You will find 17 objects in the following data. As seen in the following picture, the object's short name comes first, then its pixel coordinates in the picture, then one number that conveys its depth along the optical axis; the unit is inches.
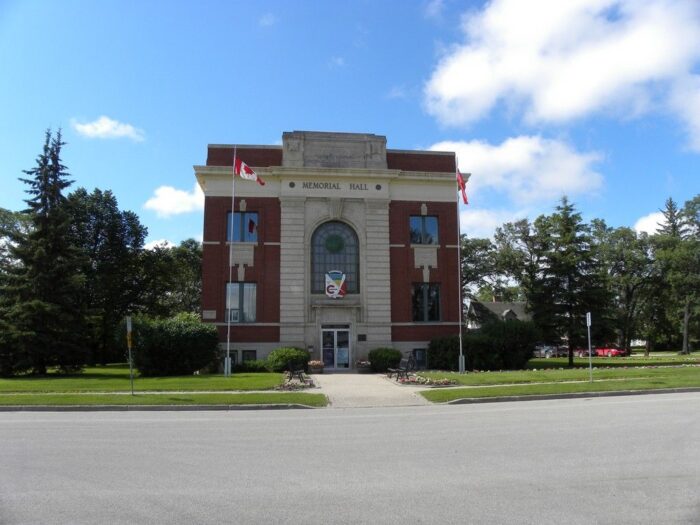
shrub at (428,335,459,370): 1208.8
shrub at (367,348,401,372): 1201.4
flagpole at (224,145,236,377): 1224.8
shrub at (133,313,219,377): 1082.7
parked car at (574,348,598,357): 2510.5
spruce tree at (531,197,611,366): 1504.7
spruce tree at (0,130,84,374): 1127.6
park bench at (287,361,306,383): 894.4
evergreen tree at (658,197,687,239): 2719.0
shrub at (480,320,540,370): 1216.2
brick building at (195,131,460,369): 1283.2
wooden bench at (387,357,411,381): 953.9
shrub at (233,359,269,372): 1186.0
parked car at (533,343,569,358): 2718.5
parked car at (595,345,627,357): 2566.9
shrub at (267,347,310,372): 1155.8
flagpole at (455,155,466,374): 1087.6
